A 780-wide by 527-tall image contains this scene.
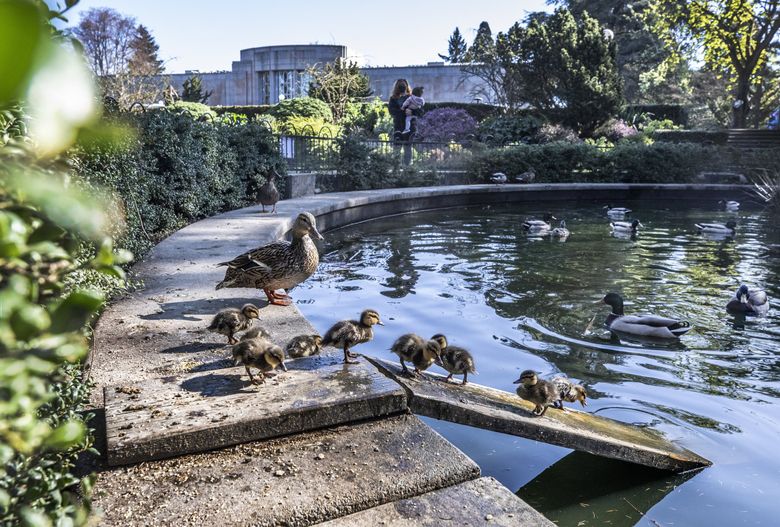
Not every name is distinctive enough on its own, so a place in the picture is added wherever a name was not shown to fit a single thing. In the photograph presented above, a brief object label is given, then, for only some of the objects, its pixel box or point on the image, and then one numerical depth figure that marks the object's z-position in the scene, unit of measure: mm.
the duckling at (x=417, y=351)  4309
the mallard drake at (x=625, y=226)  14766
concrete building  49469
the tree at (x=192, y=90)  49562
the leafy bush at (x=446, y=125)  33469
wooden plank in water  3709
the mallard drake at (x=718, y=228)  14750
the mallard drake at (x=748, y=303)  7906
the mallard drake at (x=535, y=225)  14383
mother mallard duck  5637
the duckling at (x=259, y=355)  3520
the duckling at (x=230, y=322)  4352
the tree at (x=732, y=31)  30625
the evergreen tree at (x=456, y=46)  80438
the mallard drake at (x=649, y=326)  6871
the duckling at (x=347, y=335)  4215
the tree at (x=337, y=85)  30984
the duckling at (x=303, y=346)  4094
